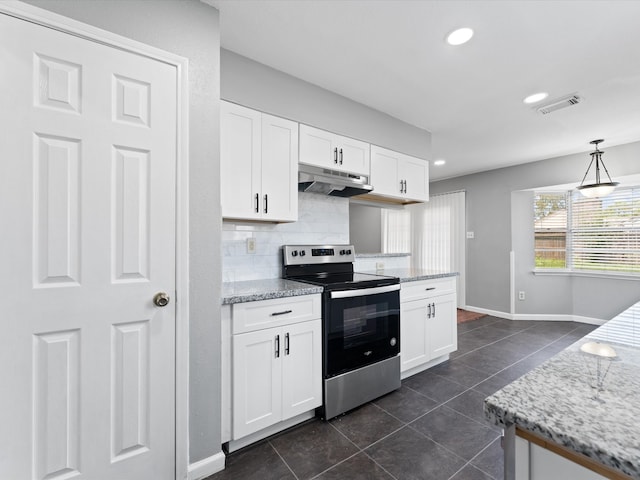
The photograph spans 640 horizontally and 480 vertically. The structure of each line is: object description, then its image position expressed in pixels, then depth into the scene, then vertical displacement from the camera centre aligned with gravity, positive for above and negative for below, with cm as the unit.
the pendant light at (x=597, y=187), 347 +65
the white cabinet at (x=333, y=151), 244 +79
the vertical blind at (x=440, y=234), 554 +17
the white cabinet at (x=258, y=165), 204 +56
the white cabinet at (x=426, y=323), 267 -76
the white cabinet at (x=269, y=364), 174 -76
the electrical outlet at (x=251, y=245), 241 -2
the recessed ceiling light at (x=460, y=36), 185 +130
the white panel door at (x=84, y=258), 123 -7
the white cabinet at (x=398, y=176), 294 +69
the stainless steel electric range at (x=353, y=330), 211 -66
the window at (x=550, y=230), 472 +20
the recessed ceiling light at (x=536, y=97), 264 +129
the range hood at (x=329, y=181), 242 +50
